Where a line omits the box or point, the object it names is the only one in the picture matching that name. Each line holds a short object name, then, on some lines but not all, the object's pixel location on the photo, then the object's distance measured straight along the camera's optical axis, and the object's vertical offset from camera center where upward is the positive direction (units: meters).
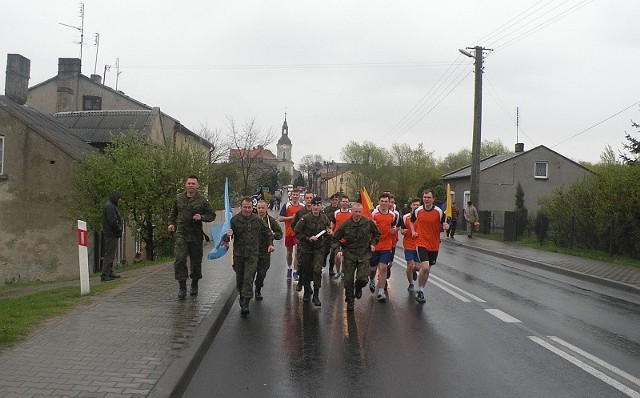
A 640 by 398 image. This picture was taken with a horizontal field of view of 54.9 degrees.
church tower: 169.88 +16.64
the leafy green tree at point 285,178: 131.88 +6.99
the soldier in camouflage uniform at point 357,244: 9.27 -0.50
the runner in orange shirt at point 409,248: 10.84 -0.62
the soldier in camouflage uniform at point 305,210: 11.04 +0.00
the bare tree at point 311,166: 127.31 +9.59
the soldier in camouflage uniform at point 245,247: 8.75 -0.55
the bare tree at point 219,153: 46.81 +4.26
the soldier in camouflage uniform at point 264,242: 9.34 -0.50
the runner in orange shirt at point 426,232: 10.29 -0.32
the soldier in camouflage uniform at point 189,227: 9.21 -0.31
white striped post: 9.48 -0.85
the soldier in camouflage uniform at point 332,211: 12.92 -0.01
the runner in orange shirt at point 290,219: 11.96 -0.19
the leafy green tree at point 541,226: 23.38 -0.34
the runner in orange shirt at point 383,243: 10.30 -0.52
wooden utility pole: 27.23 +4.69
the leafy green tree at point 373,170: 62.69 +4.34
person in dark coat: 11.85 -0.52
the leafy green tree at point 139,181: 16.64 +0.64
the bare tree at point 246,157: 39.19 +3.42
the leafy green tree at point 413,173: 57.72 +3.85
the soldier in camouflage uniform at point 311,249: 9.60 -0.61
